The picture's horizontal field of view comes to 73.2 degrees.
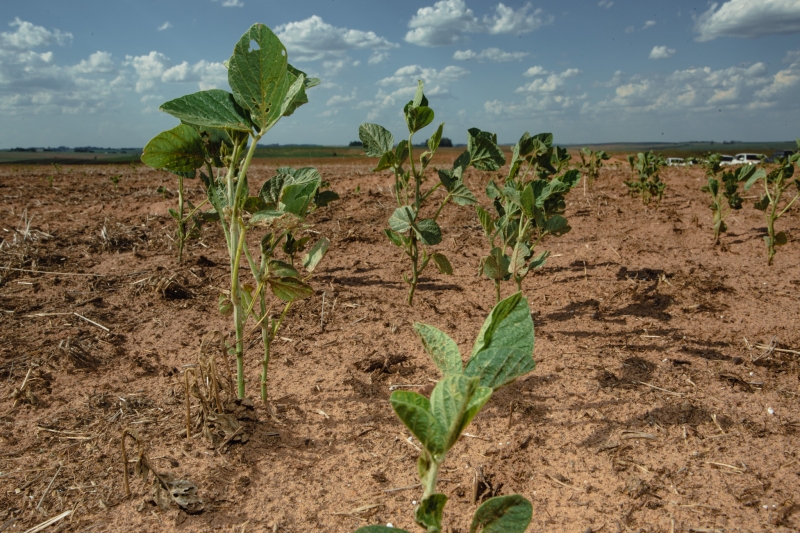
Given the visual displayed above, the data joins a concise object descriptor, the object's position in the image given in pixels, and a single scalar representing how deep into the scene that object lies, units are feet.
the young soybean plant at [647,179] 19.25
